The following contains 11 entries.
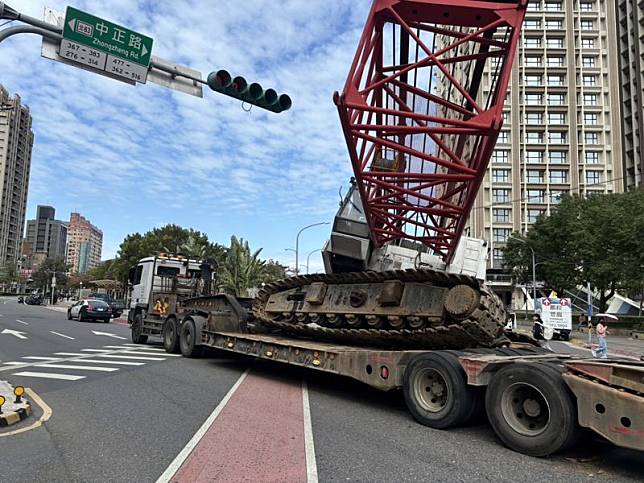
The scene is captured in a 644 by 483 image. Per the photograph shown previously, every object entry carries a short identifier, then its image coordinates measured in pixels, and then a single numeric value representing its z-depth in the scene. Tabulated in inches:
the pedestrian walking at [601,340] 617.0
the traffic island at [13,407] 250.8
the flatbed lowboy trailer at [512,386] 191.6
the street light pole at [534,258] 1760.8
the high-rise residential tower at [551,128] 2842.0
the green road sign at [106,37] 349.4
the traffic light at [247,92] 368.5
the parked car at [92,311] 1161.4
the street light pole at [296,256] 1831.2
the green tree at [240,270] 1384.1
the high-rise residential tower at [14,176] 4707.2
